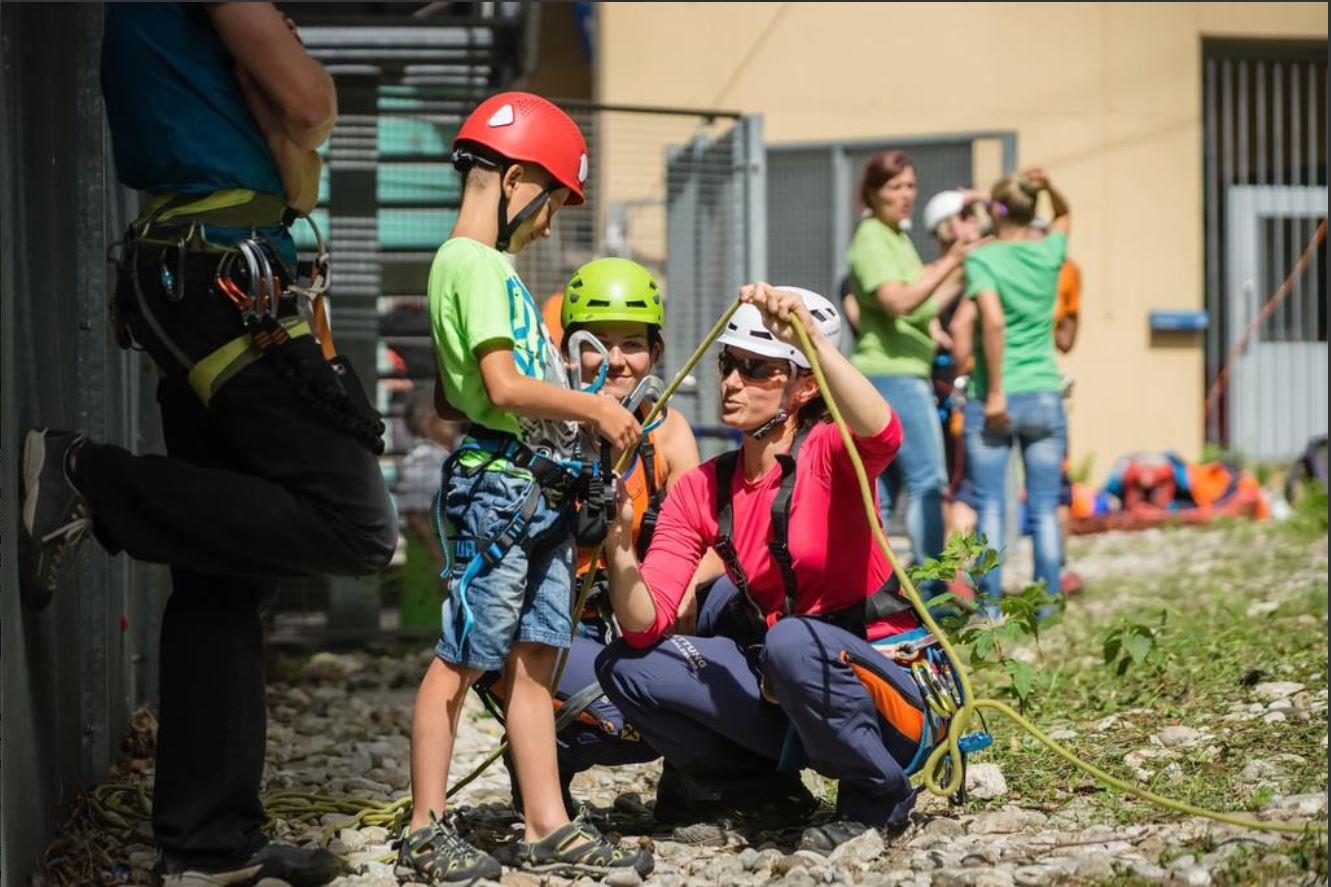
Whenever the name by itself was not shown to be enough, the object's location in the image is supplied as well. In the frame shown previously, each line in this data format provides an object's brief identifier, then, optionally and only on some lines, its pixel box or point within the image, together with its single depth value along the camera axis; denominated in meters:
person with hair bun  17.31
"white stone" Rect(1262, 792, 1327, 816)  8.84
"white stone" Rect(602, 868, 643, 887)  8.62
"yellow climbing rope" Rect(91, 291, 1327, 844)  8.79
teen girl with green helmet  10.59
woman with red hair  16.89
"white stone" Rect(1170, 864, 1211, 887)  8.02
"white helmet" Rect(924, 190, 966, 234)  19.14
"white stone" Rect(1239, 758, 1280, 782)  9.93
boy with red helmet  8.46
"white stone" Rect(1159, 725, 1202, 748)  11.16
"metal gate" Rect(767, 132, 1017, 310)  23.28
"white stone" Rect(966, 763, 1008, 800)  10.34
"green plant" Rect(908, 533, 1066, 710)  10.85
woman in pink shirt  8.95
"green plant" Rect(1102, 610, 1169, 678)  12.75
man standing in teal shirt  7.83
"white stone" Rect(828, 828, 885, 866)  8.89
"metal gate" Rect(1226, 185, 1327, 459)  33.19
